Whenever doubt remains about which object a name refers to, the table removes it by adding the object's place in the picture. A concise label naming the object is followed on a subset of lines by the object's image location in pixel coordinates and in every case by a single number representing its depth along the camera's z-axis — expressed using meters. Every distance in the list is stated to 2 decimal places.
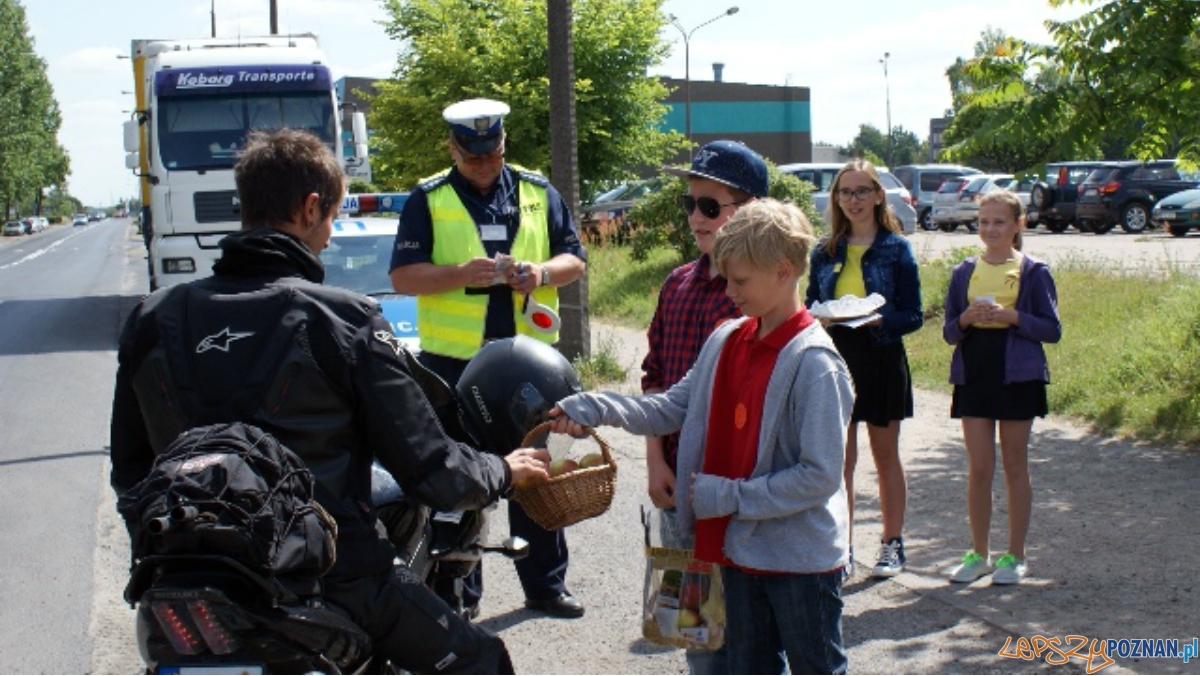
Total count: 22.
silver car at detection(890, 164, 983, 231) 39.50
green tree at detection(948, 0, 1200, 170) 7.83
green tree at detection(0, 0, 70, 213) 87.50
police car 10.36
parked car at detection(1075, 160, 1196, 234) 31.31
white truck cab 17.38
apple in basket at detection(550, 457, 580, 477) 3.61
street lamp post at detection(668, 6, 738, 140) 47.00
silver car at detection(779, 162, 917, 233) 27.31
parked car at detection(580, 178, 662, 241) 24.92
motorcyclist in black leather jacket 2.78
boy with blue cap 4.08
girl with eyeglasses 5.70
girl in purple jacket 5.66
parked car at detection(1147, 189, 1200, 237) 28.25
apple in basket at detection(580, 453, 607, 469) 3.73
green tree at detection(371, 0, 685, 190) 22.91
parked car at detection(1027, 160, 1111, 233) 33.06
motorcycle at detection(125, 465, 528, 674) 2.45
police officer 5.16
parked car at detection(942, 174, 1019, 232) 35.34
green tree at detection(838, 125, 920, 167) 109.25
